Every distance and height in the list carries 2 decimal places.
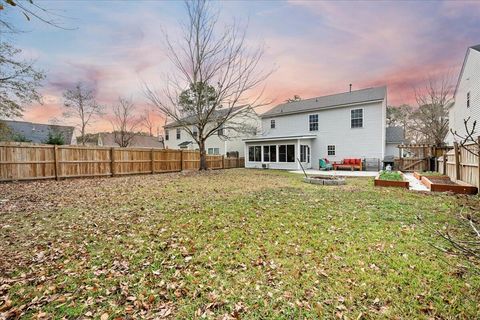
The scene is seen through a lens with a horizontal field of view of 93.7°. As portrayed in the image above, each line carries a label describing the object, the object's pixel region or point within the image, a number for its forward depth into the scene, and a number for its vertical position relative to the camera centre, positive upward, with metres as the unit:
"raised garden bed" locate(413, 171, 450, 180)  10.53 -1.20
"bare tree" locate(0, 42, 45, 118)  11.46 +4.06
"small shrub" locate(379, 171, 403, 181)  9.86 -1.09
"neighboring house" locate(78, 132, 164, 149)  42.35 +3.26
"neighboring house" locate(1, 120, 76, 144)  29.64 +3.93
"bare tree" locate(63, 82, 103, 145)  27.70 +6.63
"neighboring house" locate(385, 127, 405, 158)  22.02 +1.12
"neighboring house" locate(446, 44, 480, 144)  12.85 +3.93
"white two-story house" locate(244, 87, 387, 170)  18.33 +1.92
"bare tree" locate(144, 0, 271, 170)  14.38 +5.59
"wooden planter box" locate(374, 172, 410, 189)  9.29 -1.31
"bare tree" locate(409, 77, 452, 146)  19.64 +4.38
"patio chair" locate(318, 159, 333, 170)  18.77 -0.96
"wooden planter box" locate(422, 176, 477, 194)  7.37 -1.24
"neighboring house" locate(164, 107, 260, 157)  26.41 +1.87
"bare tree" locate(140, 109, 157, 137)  31.22 +5.16
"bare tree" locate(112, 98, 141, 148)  30.50 +5.10
